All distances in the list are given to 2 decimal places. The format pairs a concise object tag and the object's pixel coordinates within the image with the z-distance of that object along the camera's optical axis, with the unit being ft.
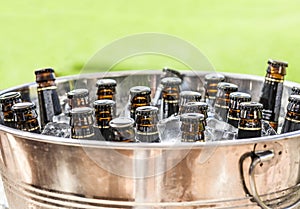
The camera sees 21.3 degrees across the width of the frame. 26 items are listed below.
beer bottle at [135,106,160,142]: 3.74
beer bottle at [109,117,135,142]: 3.67
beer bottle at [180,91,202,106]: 4.09
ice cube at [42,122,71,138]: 4.01
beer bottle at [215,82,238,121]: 4.19
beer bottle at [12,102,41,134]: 3.82
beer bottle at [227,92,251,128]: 3.97
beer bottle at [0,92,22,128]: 3.98
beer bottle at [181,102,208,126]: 3.85
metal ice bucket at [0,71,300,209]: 3.34
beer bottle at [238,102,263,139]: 3.70
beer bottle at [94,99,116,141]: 3.84
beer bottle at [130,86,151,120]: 4.12
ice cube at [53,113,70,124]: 4.22
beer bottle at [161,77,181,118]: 4.31
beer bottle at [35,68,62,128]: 4.31
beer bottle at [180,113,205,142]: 3.59
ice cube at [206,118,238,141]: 3.93
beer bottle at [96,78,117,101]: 4.28
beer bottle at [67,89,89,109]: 4.07
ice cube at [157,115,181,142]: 3.88
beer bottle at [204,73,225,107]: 4.46
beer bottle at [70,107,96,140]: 3.69
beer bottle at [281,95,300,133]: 3.89
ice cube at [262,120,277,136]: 3.97
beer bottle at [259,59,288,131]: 4.27
